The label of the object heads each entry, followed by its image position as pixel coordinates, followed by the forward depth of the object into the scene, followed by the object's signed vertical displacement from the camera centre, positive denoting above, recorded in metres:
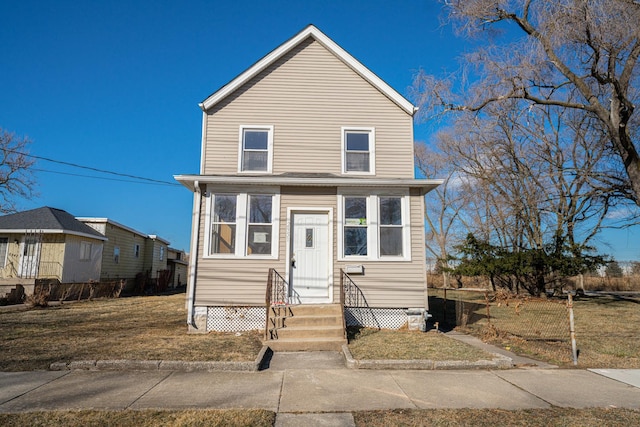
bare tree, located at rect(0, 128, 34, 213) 26.44 +6.92
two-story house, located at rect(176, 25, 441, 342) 9.09 +1.92
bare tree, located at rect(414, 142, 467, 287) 29.42 +5.65
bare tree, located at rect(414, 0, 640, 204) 10.36 +6.73
